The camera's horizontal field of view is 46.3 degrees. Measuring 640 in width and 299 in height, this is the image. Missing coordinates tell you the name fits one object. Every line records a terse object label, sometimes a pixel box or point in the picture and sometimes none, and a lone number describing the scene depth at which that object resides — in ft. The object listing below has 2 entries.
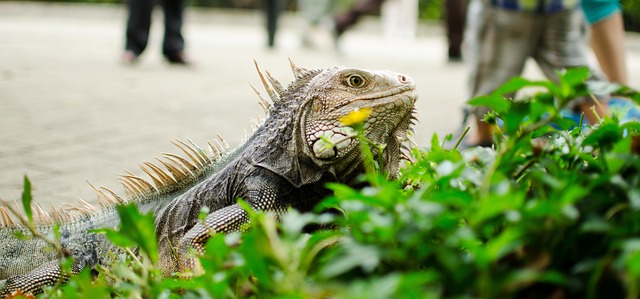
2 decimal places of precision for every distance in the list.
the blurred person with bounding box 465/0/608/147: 18.21
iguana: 8.21
